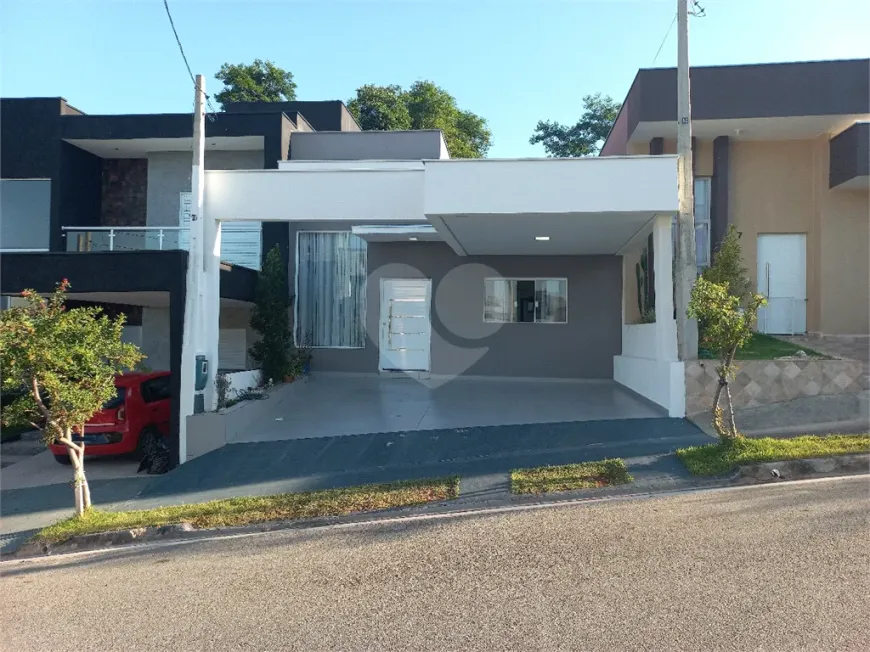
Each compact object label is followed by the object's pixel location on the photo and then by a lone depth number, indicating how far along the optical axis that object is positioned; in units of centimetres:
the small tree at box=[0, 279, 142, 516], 685
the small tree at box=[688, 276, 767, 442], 782
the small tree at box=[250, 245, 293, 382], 1331
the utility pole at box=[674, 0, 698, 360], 995
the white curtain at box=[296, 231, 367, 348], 1588
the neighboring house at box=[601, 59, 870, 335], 1377
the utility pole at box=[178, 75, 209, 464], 1003
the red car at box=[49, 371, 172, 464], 998
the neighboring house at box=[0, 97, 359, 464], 1462
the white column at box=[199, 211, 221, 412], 1055
